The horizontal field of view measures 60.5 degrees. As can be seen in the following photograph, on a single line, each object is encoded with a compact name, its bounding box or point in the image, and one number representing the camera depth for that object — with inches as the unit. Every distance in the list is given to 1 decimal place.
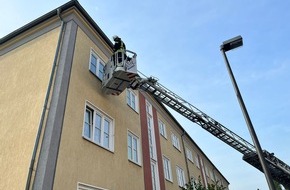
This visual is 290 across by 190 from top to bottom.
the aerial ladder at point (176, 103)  430.3
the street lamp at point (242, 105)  230.4
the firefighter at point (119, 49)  437.0
